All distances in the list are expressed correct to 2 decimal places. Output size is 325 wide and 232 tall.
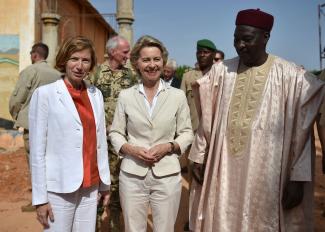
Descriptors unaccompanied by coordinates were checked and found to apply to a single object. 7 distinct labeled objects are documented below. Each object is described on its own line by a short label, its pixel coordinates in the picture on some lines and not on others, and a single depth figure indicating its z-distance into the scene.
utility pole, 13.57
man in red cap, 2.96
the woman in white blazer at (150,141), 3.09
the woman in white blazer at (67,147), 2.65
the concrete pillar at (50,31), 10.38
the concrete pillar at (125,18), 9.55
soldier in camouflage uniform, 4.08
